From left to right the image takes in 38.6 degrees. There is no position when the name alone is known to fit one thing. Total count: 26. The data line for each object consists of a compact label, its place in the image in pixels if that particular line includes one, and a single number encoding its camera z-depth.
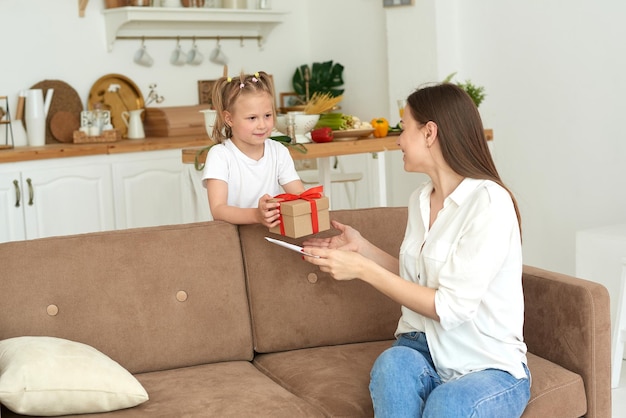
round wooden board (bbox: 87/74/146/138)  5.21
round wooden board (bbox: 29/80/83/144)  5.05
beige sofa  2.21
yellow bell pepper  4.16
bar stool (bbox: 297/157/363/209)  4.67
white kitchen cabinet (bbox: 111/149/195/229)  4.81
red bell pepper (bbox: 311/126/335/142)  3.97
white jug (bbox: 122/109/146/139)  5.23
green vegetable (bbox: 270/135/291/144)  3.79
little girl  2.77
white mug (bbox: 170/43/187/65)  5.49
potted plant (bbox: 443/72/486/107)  4.35
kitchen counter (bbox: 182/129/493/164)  3.81
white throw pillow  1.98
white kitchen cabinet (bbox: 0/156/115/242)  4.47
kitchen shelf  5.12
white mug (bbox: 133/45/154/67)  5.35
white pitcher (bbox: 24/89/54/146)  4.86
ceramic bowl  4.09
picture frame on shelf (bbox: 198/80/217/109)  5.64
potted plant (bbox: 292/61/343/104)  5.76
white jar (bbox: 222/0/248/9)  5.51
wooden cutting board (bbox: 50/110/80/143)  5.05
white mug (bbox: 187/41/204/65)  5.55
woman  2.03
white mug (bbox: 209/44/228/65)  5.66
